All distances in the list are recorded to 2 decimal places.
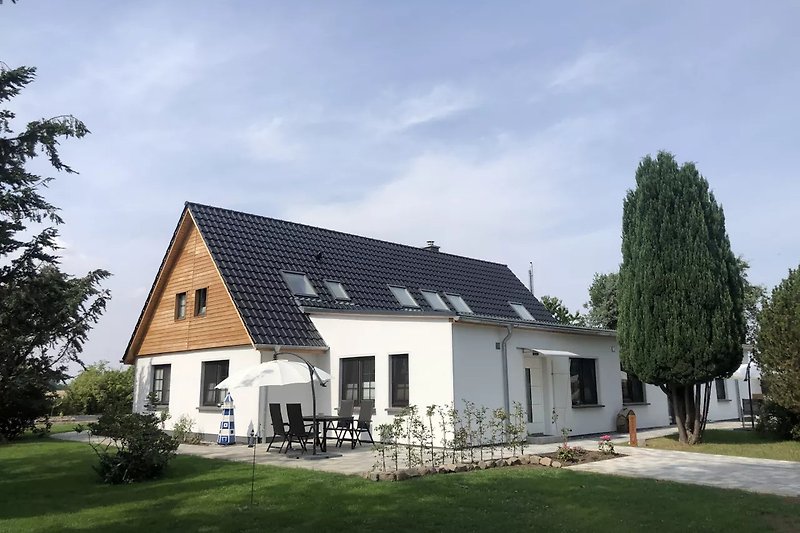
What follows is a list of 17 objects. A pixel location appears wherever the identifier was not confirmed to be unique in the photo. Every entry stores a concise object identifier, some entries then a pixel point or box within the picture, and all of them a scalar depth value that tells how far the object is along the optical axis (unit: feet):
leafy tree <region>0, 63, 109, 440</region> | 38.93
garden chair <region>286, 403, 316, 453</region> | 43.29
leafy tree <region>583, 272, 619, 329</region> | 132.26
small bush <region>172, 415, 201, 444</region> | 53.67
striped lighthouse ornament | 51.85
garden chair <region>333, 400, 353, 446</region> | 47.39
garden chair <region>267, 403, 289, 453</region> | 45.00
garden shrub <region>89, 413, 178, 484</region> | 33.78
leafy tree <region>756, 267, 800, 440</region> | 45.60
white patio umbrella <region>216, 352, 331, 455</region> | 37.29
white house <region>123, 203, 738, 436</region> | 47.96
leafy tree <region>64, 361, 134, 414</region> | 91.81
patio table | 44.11
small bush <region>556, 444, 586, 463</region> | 37.78
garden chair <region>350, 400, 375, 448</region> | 47.52
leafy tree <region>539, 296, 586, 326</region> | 115.03
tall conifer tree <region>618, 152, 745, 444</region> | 45.91
